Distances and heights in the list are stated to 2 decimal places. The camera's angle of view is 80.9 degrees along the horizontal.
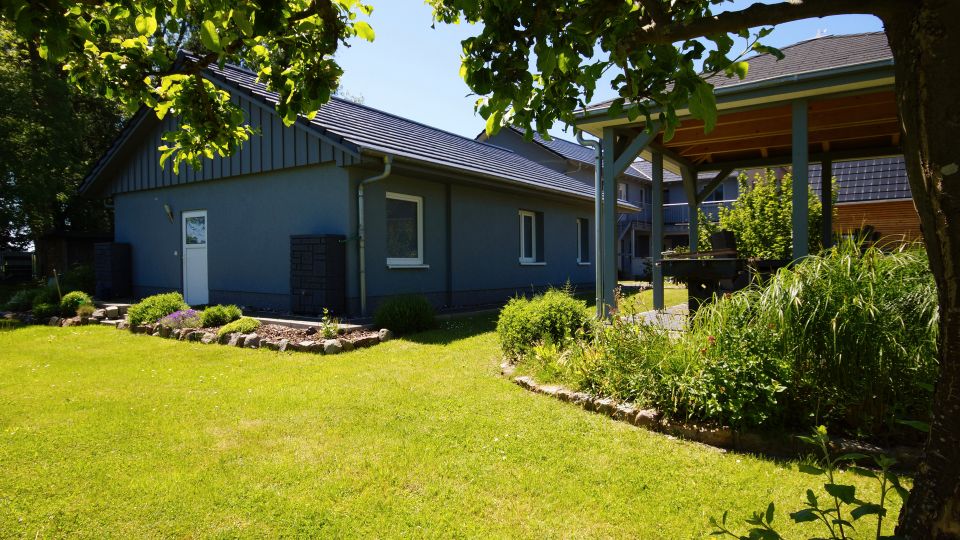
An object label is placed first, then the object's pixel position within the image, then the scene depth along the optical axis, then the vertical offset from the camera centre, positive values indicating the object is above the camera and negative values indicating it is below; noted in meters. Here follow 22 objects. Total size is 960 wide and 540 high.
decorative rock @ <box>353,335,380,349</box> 7.59 -1.05
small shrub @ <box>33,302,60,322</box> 10.78 -0.81
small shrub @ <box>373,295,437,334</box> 8.52 -0.77
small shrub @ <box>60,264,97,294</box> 13.82 -0.28
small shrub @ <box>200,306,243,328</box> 9.05 -0.80
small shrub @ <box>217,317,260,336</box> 8.30 -0.90
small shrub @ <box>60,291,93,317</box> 10.94 -0.68
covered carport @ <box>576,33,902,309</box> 6.14 +1.89
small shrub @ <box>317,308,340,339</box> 7.82 -0.89
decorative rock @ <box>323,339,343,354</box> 7.25 -1.05
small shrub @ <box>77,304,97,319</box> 10.53 -0.81
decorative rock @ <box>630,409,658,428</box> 4.18 -1.18
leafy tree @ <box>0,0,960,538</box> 1.46 +0.81
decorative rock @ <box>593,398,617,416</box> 4.49 -1.16
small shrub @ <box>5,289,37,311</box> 12.14 -0.72
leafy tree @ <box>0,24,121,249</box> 16.33 +3.89
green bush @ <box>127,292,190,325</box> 9.49 -0.70
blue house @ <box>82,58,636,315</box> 9.70 +1.06
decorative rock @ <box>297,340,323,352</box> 7.34 -1.06
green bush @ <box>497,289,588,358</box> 6.25 -0.68
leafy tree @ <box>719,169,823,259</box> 11.48 +0.84
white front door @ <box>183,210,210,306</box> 12.32 +0.19
